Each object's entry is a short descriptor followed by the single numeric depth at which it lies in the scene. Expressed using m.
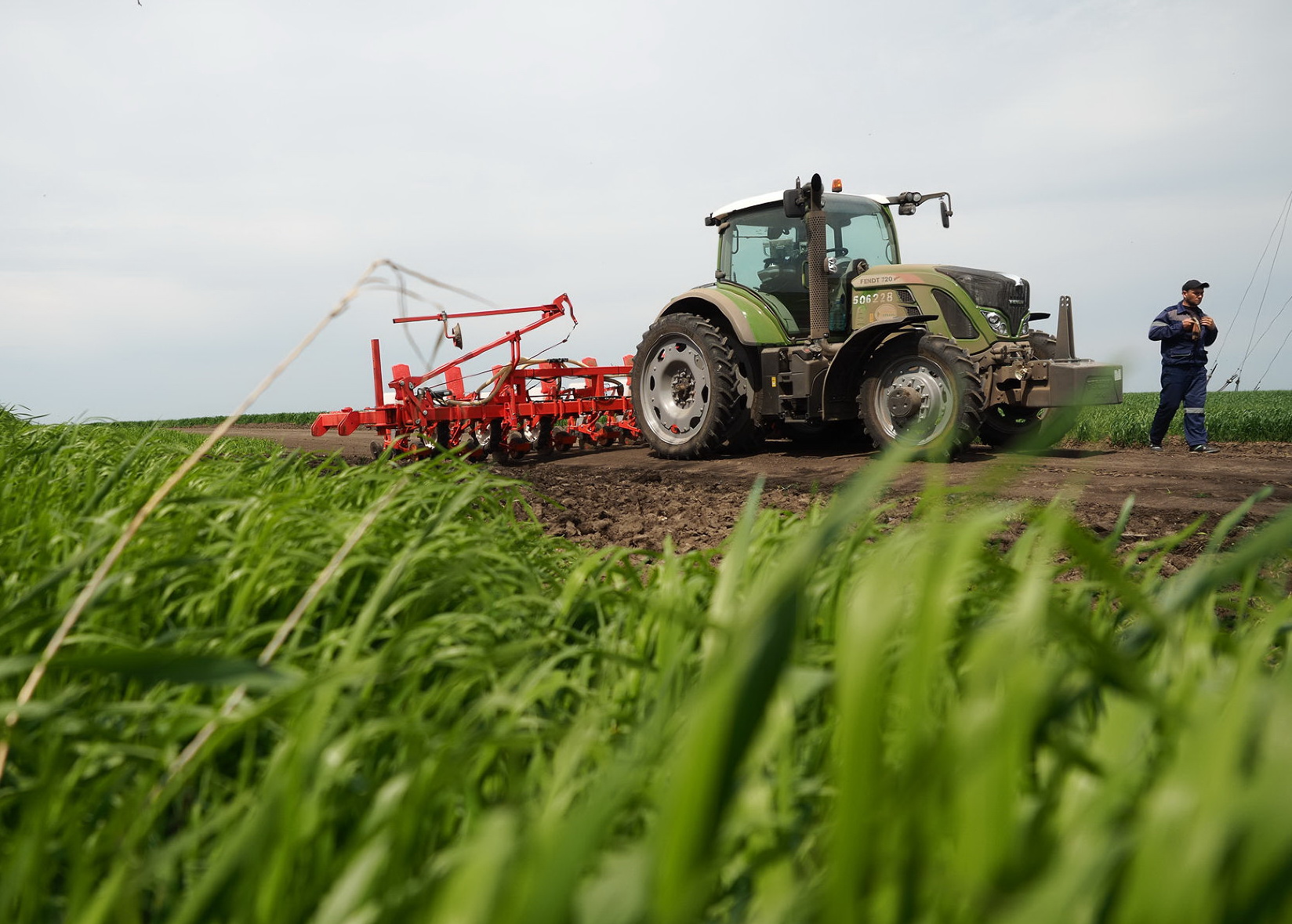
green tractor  7.38
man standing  9.52
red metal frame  9.36
